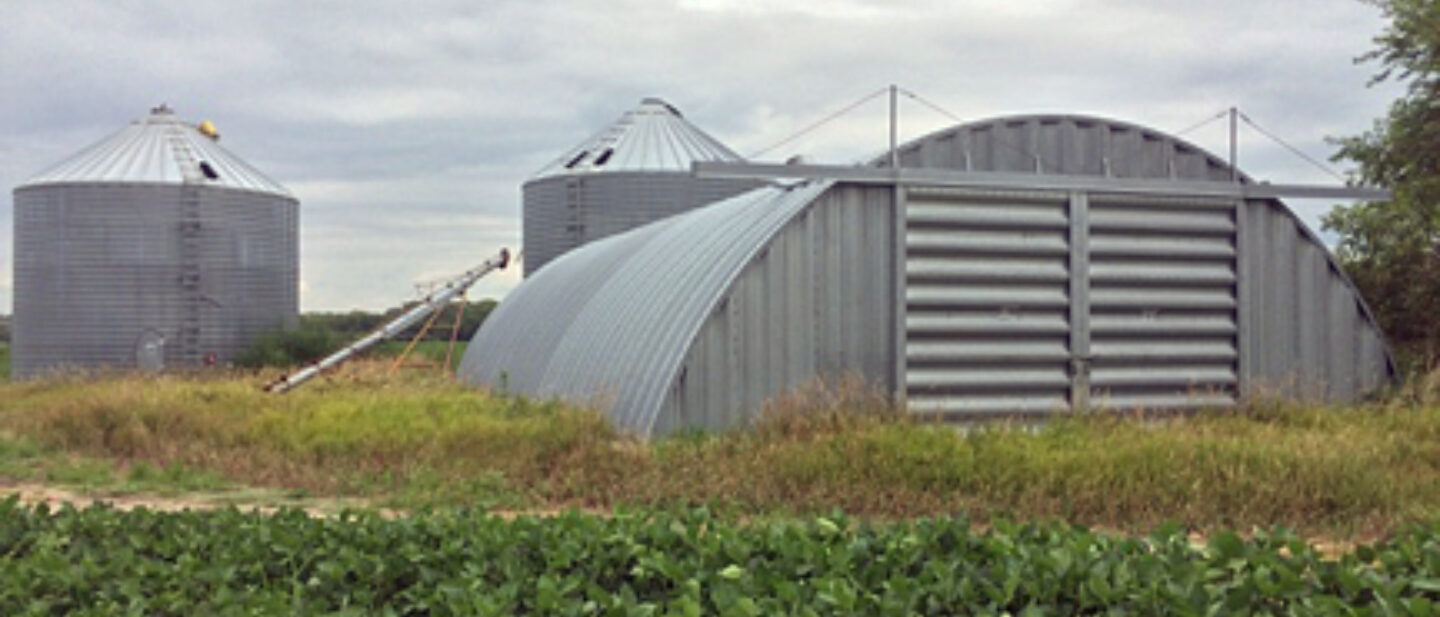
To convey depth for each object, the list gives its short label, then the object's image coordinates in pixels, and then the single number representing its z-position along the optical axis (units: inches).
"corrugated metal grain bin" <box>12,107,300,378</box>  1034.7
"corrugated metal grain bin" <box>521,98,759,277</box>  1149.7
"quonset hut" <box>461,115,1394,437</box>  506.0
